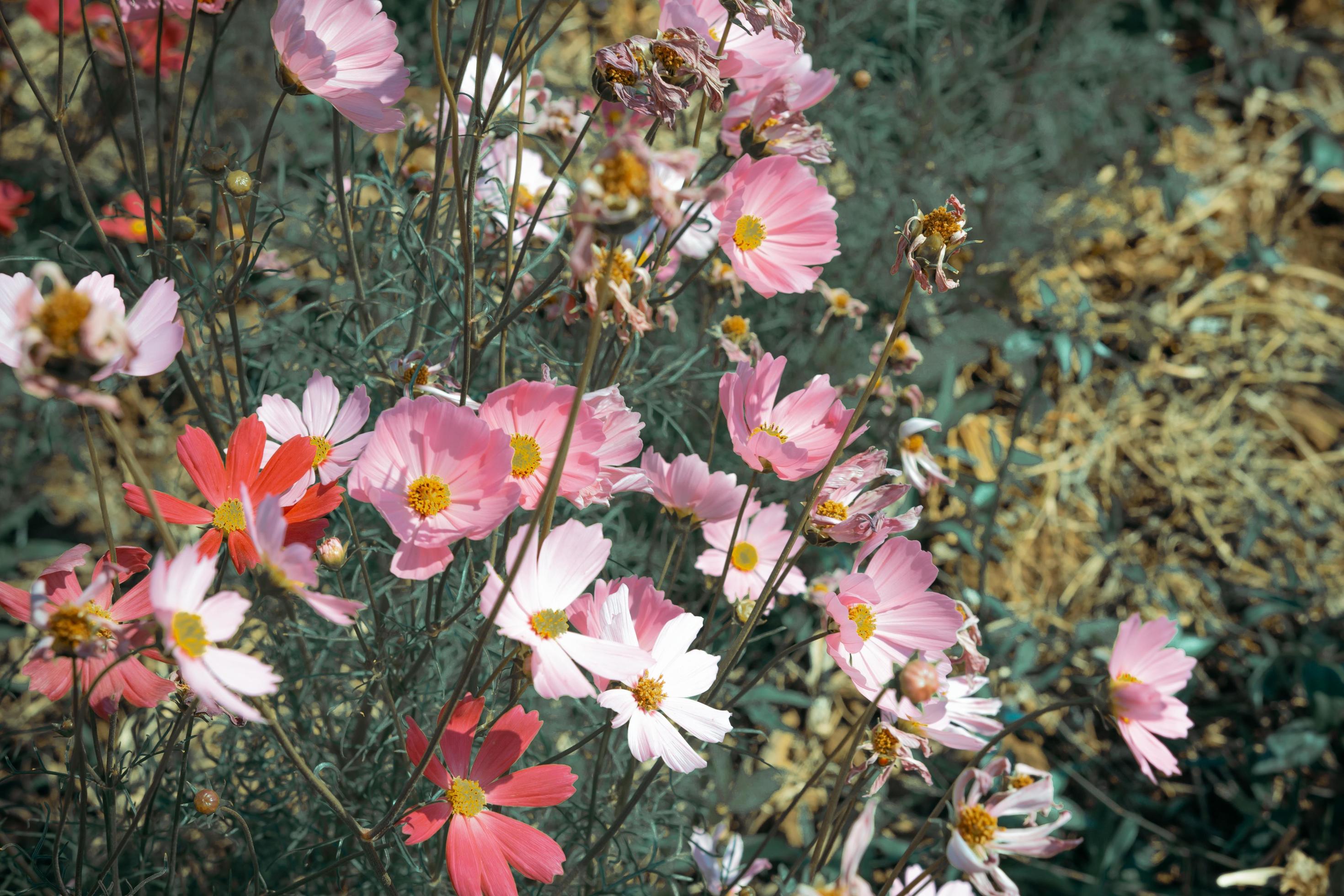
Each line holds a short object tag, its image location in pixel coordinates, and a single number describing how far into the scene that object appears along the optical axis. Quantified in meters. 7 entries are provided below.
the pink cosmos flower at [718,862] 0.66
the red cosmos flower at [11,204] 1.11
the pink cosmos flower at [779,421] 0.55
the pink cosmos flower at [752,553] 0.70
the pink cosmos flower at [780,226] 0.59
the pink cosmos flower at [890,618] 0.54
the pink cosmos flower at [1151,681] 0.53
